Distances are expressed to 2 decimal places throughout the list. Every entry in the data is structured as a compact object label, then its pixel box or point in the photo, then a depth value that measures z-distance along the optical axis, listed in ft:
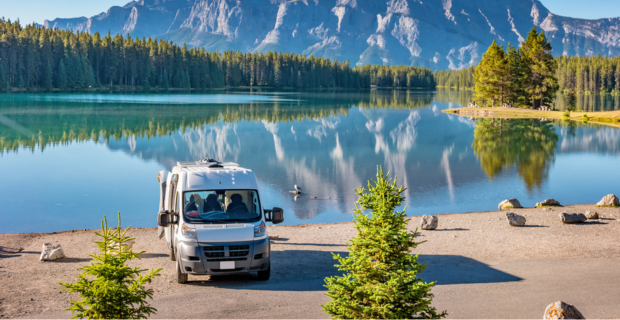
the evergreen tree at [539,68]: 248.32
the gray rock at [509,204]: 68.31
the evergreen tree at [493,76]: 255.29
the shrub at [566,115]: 228.63
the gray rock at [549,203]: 68.90
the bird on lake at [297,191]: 80.79
